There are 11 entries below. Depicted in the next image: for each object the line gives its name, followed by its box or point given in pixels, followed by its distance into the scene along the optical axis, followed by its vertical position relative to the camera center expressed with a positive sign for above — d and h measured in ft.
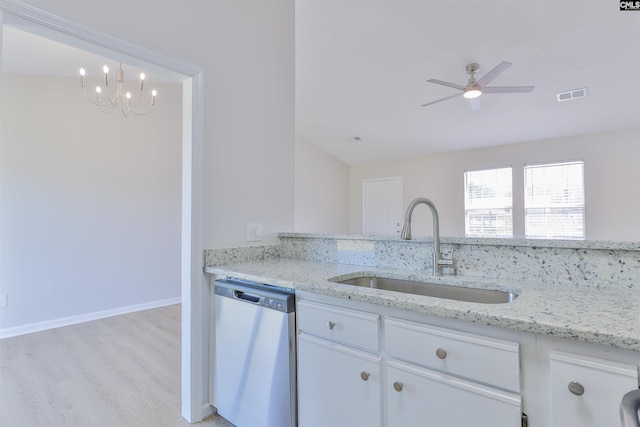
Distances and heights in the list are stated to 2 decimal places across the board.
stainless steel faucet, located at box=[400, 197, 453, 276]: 4.82 -0.52
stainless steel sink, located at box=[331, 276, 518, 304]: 4.37 -1.10
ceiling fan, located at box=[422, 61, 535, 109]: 10.43 +4.58
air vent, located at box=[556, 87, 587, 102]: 12.85 +5.22
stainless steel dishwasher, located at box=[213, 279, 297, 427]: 4.59 -2.17
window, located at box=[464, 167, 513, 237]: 18.98 +1.07
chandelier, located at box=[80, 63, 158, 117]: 12.15 +4.80
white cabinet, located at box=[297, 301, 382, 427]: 3.77 -1.92
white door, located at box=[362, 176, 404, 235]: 23.32 +1.12
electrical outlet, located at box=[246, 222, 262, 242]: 6.76 -0.27
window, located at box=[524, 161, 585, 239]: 16.92 +1.08
